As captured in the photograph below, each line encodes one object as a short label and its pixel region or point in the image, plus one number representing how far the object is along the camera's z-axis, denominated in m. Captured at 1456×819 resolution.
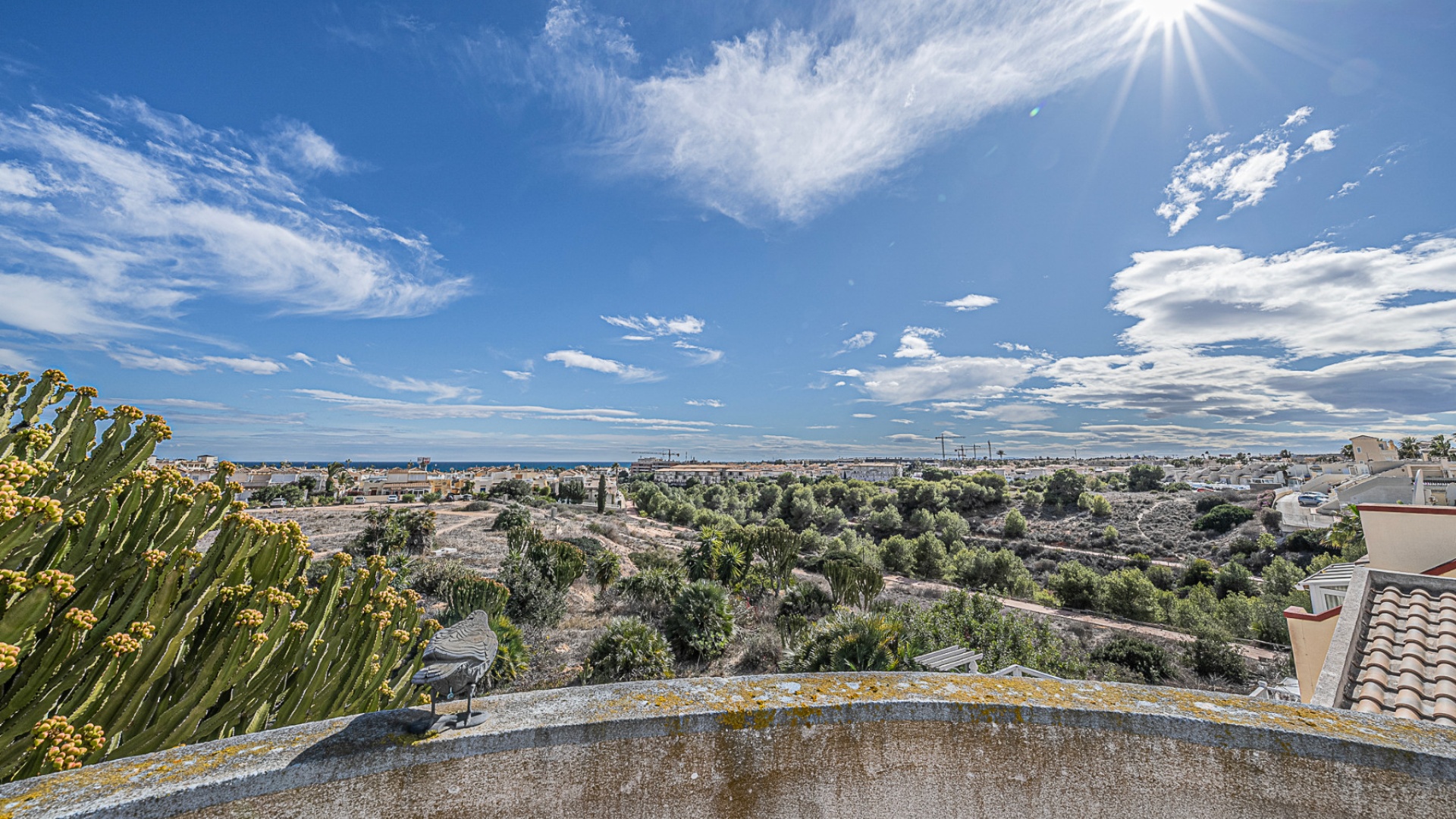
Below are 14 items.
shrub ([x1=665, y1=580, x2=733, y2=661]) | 10.82
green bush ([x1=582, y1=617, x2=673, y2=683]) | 8.73
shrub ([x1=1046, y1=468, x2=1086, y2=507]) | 49.00
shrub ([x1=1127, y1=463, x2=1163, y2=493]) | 55.66
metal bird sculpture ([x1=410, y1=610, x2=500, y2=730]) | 1.53
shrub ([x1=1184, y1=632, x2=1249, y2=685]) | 12.91
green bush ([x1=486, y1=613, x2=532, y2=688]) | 8.12
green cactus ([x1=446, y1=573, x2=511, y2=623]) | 10.28
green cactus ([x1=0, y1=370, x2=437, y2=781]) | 1.95
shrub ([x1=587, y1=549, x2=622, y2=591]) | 15.86
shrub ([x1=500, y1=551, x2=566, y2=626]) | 12.44
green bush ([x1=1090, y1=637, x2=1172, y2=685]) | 12.48
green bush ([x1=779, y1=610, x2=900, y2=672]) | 7.80
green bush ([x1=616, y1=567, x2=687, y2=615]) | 13.95
